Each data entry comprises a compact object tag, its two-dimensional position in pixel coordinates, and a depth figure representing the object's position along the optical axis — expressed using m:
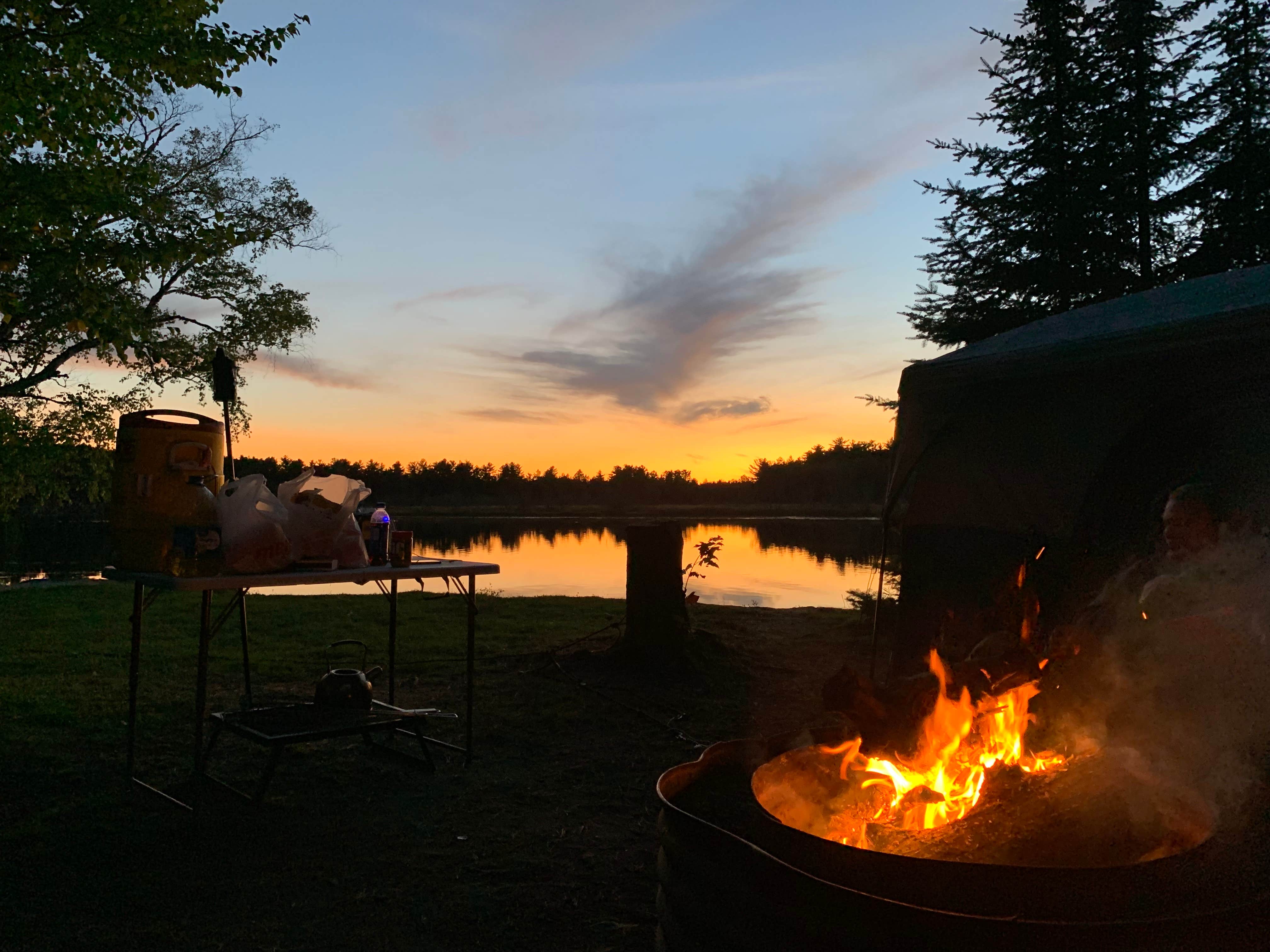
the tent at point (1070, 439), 3.96
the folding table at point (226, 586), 3.35
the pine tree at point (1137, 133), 9.90
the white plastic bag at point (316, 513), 3.78
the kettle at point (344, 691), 4.21
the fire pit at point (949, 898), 1.71
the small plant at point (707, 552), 9.70
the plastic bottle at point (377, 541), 4.08
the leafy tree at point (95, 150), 6.10
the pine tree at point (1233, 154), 9.70
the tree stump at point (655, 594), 6.88
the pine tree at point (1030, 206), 9.88
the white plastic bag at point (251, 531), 3.49
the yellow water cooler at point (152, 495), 3.56
